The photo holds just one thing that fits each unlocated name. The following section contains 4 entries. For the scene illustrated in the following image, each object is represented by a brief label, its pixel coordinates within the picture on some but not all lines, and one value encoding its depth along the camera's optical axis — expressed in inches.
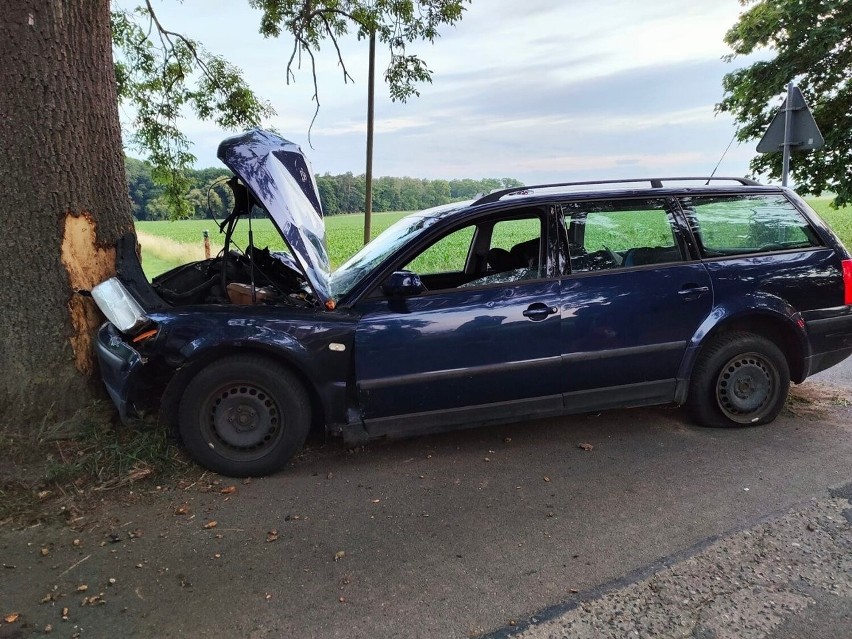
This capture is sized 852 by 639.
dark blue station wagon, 140.6
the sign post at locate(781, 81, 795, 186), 280.8
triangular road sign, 277.4
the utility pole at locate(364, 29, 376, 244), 303.9
